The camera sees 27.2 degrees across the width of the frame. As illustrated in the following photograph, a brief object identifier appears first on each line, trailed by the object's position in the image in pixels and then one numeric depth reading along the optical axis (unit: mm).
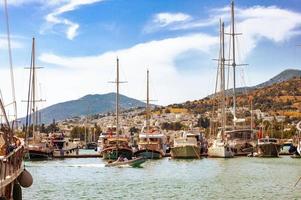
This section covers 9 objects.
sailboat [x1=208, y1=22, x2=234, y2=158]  87312
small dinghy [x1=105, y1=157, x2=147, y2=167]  67125
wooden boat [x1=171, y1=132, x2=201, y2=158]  88250
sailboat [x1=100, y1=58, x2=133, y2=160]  81125
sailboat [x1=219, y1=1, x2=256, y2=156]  94750
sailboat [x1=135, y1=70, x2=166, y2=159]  89188
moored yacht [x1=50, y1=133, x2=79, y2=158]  101188
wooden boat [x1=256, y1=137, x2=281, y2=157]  91625
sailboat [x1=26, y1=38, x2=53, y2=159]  87188
